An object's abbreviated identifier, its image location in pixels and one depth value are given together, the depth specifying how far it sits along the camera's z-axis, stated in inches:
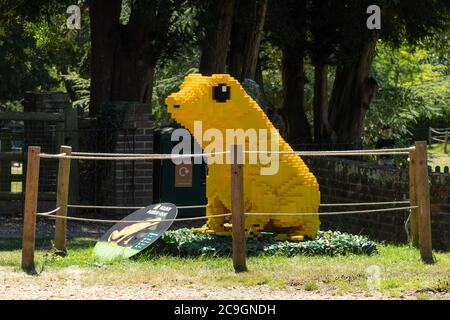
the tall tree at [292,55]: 942.4
